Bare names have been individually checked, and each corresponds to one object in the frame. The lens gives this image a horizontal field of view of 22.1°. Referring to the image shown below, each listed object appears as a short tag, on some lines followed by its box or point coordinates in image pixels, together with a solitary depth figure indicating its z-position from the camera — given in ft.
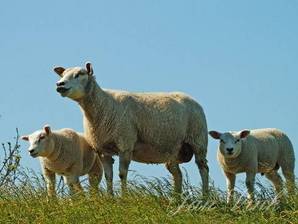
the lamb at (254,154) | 54.13
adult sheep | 46.96
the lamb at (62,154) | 51.78
